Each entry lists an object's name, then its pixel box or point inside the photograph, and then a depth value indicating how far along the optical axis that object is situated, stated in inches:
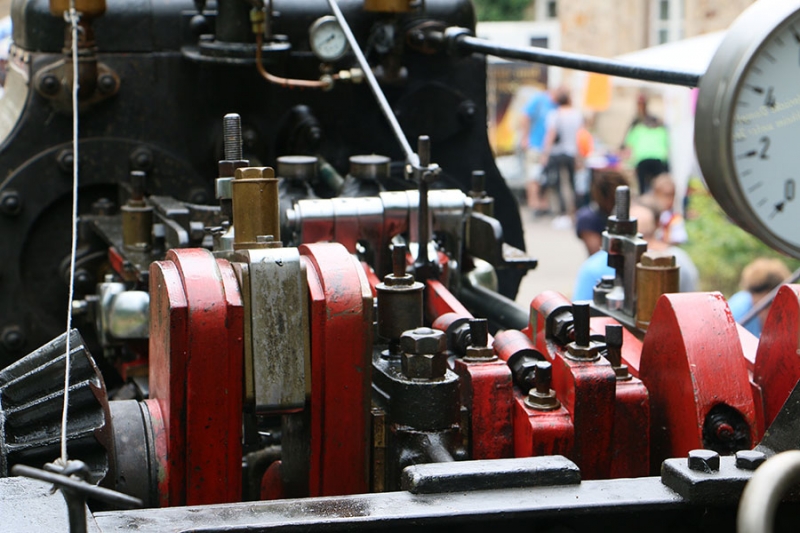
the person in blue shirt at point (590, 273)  198.1
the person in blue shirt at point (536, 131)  572.1
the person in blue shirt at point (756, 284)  217.9
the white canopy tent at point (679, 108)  365.1
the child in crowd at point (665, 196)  278.2
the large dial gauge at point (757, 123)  63.4
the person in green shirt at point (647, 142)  465.1
